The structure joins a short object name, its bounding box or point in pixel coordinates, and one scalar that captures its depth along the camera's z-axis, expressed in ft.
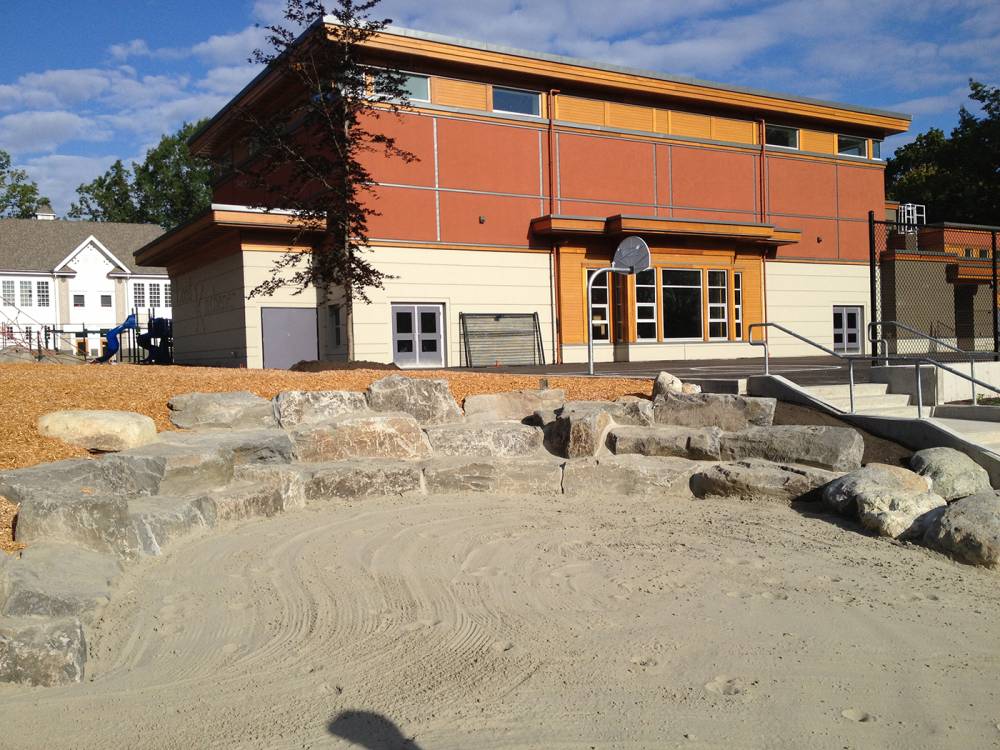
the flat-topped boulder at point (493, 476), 28.50
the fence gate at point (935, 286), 96.84
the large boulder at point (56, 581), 14.94
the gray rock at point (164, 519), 20.34
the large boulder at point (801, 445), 29.68
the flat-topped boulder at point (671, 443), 31.30
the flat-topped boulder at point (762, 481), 28.14
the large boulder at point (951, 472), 27.84
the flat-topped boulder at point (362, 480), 26.48
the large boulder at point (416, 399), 32.60
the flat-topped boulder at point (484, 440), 31.12
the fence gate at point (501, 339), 74.79
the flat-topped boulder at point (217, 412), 29.17
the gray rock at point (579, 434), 31.04
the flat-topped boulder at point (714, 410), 33.37
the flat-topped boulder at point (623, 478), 29.25
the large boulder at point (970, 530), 21.39
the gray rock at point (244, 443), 25.92
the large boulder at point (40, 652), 13.61
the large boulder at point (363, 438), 28.66
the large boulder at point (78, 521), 18.48
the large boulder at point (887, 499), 24.32
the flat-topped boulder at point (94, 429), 24.82
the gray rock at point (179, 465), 23.03
